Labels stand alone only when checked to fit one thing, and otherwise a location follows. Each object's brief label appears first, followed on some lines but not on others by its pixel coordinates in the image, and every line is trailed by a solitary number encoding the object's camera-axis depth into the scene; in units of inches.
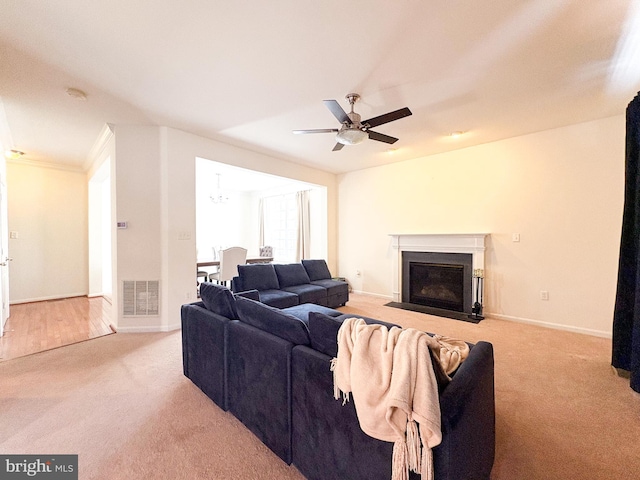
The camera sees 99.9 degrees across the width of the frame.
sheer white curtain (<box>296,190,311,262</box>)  290.0
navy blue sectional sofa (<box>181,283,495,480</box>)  41.9
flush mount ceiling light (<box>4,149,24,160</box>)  182.5
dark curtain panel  93.5
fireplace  177.5
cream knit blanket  37.0
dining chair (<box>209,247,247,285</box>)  207.9
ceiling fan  102.8
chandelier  271.0
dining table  255.6
